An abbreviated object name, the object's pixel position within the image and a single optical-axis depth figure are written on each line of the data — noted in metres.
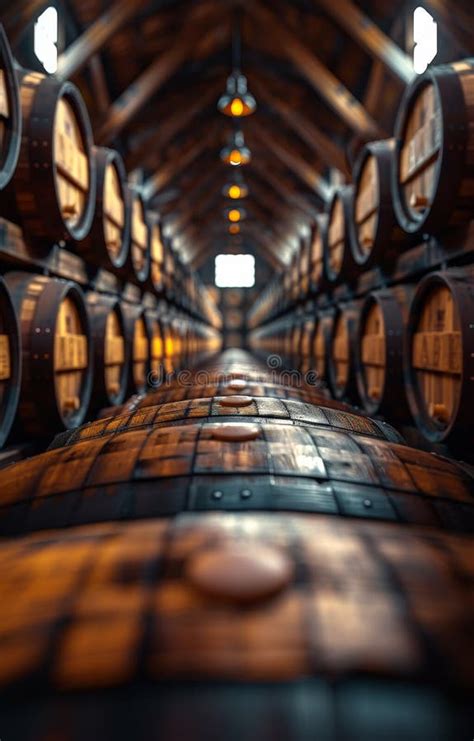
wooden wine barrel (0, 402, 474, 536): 1.64
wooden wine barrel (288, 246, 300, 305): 10.77
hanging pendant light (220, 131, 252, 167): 8.97
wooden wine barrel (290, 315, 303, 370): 9.45
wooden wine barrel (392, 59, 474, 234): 3.05
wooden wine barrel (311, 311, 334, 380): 6.62
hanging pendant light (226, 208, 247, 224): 13.45
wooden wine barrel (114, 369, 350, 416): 3.53
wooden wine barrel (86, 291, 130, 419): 4.65
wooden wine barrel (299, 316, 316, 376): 7.97
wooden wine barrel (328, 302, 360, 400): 5.41
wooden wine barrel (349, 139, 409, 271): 4.40
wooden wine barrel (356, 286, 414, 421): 4.12
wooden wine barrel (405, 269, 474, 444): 2.84
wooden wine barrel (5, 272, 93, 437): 3.41
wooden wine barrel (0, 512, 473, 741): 0.80
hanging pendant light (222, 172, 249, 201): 10.80
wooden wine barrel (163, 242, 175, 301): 9.65
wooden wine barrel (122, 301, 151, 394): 5.88
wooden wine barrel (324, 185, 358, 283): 5.76
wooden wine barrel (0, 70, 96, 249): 3.42
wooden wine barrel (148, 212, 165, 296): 8.05
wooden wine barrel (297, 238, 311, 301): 9.09
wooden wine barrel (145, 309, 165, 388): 7.26
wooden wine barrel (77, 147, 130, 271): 4.76
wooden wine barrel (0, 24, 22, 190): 2.99
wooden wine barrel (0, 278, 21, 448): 3.18
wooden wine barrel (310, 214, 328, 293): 7.29
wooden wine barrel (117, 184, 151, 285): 6.24
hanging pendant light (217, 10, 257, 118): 7.42
